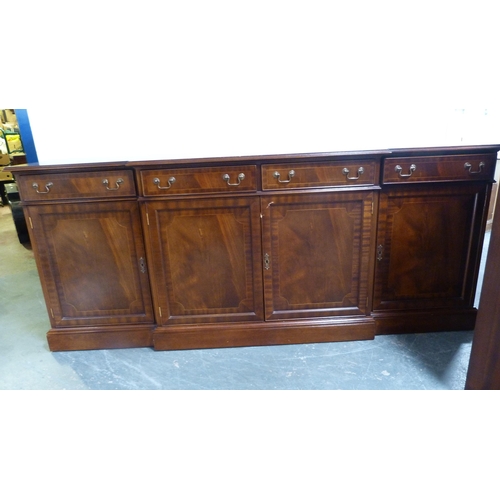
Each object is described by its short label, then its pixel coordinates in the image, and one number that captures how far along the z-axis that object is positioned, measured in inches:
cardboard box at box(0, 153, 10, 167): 236.7
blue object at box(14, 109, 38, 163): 103.9
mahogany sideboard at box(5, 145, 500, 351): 62.2
